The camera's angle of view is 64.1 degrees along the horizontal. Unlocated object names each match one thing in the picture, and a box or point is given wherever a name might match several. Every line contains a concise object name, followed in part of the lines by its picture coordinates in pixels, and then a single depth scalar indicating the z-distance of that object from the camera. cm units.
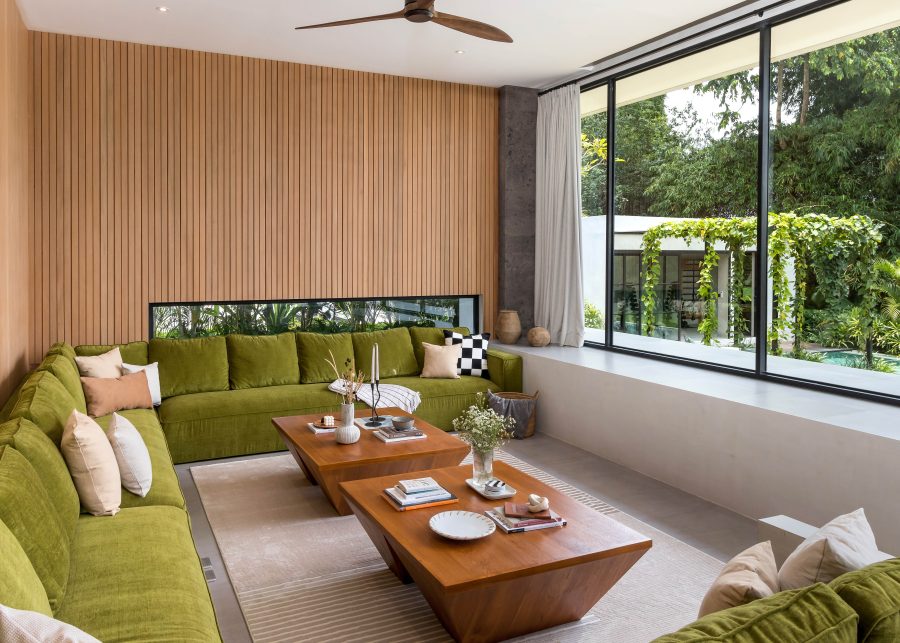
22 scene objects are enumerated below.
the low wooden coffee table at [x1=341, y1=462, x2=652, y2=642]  244
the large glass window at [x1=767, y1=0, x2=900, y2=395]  401
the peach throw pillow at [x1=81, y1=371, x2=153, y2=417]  456
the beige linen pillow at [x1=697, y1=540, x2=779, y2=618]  164
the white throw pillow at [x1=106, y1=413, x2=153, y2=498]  311
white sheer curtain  633
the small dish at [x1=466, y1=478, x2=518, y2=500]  309
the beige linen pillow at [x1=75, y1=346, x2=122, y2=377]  480
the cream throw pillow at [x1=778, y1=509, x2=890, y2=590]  170
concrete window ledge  340
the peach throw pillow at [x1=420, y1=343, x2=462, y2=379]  602
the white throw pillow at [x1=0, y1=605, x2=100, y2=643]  136
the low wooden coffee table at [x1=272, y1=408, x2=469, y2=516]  383
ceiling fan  347
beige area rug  277
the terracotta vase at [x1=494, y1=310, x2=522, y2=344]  664
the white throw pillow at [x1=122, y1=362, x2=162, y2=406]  499
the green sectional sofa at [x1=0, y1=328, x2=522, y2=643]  207
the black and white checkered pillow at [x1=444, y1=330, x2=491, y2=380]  620
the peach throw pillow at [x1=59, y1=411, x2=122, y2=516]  284
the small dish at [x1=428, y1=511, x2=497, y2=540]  267
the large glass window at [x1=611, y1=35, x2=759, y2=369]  491
